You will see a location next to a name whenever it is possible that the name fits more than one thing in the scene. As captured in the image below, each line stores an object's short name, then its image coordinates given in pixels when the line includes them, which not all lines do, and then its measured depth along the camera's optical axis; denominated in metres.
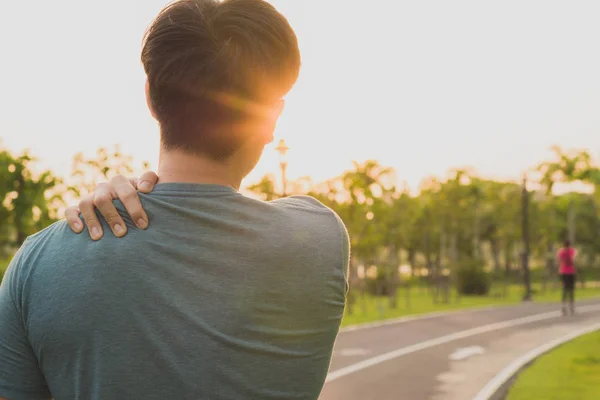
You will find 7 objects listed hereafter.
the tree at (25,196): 27.58
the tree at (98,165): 25.81
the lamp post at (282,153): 21.06
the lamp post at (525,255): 33.38
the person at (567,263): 20.86
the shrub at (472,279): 37.97
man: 1.28
